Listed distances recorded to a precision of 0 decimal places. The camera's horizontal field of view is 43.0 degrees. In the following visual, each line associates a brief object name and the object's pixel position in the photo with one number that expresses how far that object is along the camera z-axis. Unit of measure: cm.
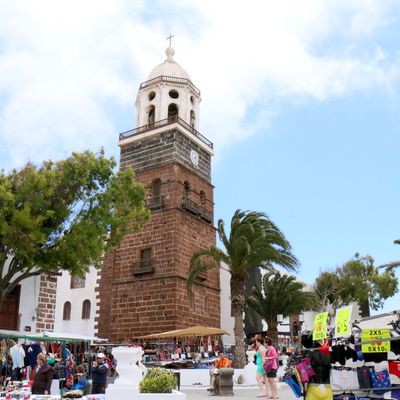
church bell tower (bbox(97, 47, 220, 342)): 2611
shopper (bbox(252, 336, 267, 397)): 1305
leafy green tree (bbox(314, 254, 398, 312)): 3709
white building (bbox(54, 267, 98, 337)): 2858
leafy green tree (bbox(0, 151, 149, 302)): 1546
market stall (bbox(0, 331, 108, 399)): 1359
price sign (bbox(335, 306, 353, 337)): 820
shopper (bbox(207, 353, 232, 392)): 1475
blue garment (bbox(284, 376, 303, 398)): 931
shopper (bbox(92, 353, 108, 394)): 1195
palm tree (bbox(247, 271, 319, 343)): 2481
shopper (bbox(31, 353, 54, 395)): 936
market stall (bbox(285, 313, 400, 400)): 809
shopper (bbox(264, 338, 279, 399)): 1215
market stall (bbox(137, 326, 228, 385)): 1812
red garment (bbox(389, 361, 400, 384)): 846
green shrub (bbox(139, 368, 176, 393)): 841
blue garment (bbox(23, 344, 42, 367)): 1484
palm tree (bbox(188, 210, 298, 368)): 1895
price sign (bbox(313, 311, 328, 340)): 847
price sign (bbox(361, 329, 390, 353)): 838
